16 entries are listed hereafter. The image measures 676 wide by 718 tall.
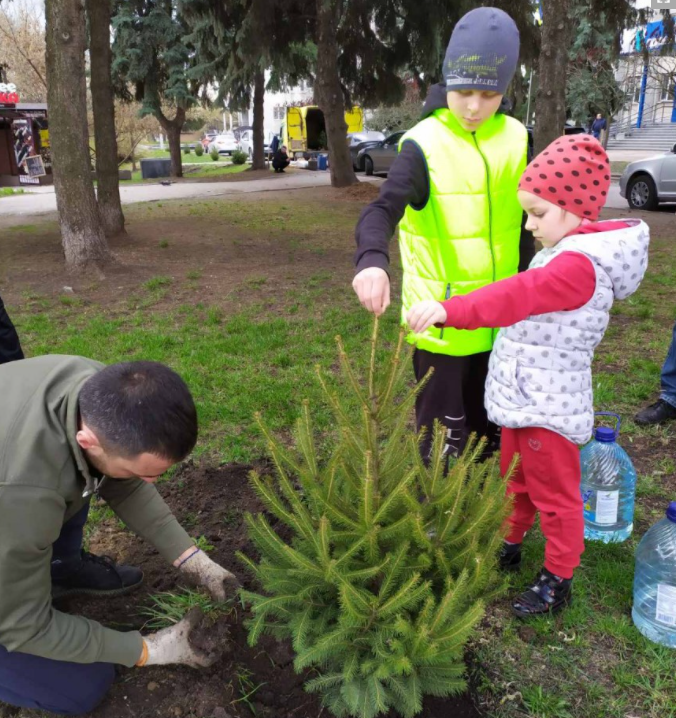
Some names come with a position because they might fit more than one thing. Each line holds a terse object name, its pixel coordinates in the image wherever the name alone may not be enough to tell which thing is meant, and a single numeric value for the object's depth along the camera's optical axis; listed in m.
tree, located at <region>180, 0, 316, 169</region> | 13.38
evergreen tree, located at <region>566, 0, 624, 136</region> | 29.28
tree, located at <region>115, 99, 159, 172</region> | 27.36
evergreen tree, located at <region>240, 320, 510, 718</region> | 1.83
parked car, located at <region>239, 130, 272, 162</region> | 40.62
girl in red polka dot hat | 1.94
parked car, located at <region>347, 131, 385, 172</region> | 24.06
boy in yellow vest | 2.15
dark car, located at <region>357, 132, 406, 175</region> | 21.94
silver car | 12.46
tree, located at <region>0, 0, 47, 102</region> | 27.67
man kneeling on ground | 1.70
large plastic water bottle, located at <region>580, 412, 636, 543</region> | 2.84
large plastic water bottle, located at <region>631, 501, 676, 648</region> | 2.32
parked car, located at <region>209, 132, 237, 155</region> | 44.50
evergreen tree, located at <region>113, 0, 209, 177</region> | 22.14
